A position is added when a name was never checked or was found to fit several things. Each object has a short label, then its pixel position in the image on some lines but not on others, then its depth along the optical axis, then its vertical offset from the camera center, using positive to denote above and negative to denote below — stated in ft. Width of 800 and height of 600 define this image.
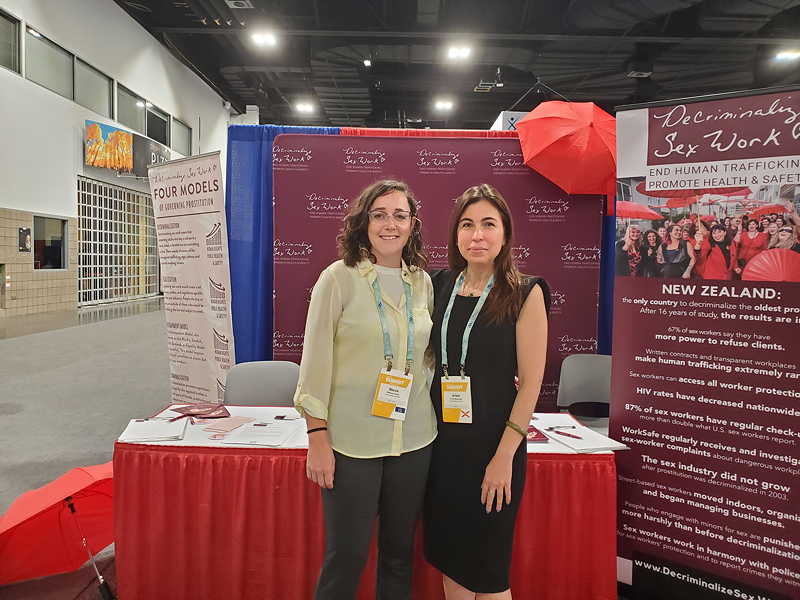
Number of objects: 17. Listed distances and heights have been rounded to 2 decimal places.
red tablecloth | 6.10 -2.93
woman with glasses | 4.61 -1.09
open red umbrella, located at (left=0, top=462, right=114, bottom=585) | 6.39 -3.21
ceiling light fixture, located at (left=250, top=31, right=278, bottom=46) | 26.62 +12.25
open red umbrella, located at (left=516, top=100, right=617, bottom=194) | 10.85 +2.88
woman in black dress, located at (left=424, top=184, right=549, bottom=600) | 4.70 -1.10
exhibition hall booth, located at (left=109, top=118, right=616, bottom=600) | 12.94 +1.64
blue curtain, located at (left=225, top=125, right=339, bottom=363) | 13.47 +1.12
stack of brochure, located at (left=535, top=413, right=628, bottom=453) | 6.42 -2.01
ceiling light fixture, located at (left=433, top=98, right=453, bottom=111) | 38.47 +12.93
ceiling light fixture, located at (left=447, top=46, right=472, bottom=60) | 27.76 +12.10
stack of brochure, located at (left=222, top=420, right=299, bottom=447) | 6.38 -2.02
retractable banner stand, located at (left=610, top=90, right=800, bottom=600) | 5.95 -0.77
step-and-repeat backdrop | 12.94 +1.79
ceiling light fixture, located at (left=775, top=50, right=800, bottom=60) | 26.19 +11.57
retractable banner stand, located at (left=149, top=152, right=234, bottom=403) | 12.07 +0.01
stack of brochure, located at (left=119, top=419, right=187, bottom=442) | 6.36 -1.99
